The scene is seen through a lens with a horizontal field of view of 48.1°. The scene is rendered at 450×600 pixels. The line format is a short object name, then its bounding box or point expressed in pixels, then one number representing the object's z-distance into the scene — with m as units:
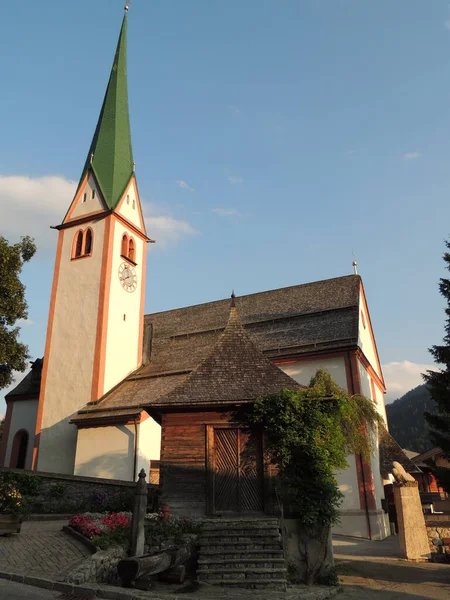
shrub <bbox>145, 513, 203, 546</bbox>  10.97
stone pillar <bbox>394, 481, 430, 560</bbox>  14.25
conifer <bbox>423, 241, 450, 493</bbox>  18.33
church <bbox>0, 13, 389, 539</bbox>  14.09
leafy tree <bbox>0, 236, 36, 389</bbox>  19.67
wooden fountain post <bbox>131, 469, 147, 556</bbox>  9.91
